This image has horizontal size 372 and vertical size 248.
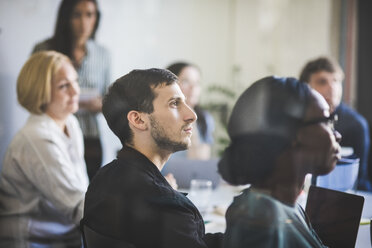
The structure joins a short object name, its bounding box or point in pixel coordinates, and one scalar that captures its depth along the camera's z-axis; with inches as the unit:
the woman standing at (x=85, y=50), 112.2
